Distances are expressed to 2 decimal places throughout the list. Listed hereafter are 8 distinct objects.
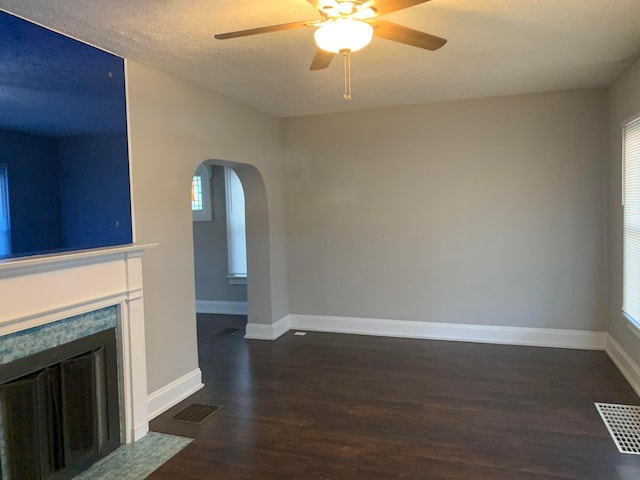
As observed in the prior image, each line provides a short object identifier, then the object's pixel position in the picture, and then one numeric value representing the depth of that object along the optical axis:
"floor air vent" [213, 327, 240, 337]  5.40
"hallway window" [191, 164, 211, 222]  6.39
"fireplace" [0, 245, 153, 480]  2.24
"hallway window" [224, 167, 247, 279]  6.31
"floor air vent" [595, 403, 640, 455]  2.76
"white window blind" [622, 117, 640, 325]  3.52
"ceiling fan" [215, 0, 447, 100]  1.88
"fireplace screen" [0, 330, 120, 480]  2.24
